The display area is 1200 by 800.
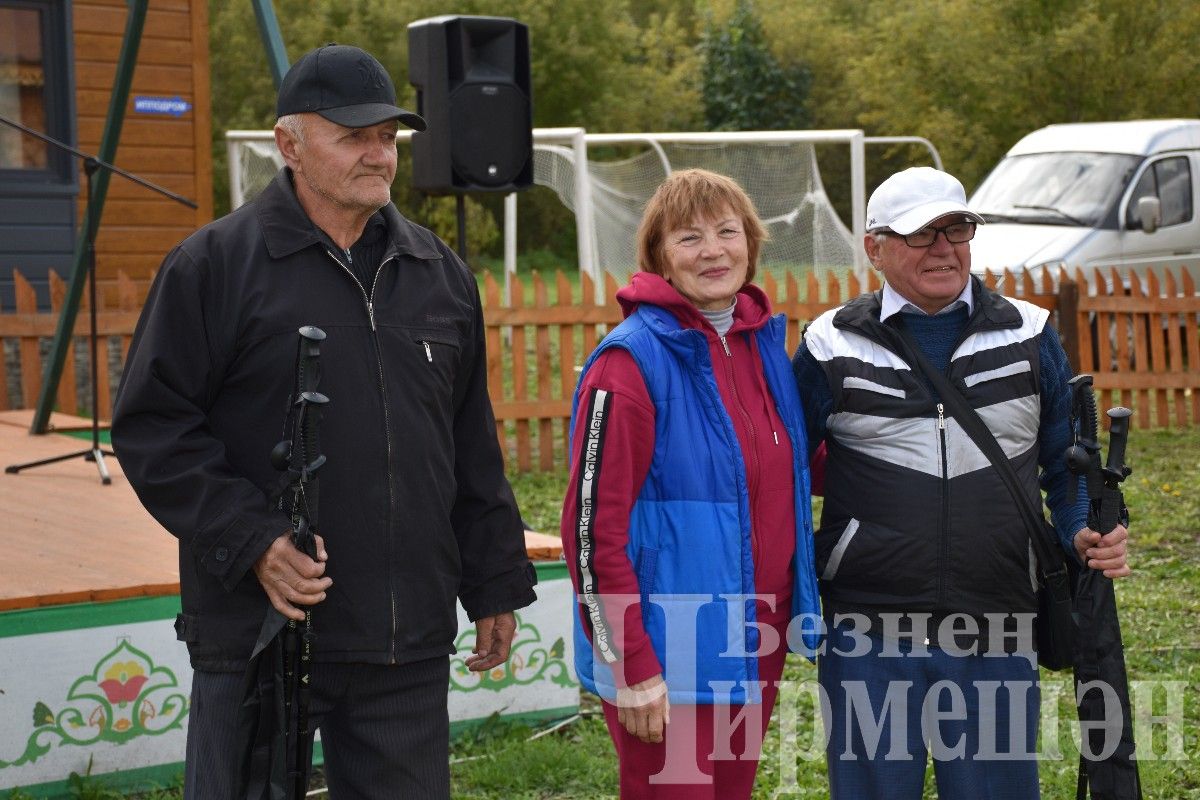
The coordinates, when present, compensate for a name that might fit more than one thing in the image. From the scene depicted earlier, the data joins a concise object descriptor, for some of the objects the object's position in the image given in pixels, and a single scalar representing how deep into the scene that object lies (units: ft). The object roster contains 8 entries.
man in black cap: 8.71
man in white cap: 9.93
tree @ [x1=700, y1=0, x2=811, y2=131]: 119.03
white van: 41.52
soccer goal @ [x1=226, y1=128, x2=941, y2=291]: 50.42
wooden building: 38.24
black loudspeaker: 23.22
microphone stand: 21.98
